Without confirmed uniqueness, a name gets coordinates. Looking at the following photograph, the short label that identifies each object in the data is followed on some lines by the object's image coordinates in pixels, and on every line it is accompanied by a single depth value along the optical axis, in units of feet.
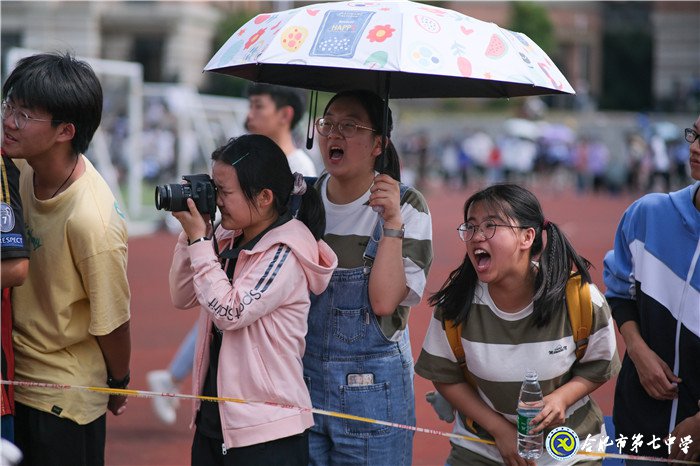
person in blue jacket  21.54
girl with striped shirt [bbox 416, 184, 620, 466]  21.09
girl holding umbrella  22.08
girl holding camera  20.43
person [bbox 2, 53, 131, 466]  21.29
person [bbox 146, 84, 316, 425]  35.35
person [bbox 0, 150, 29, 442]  20.07
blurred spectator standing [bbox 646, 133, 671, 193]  186.70
